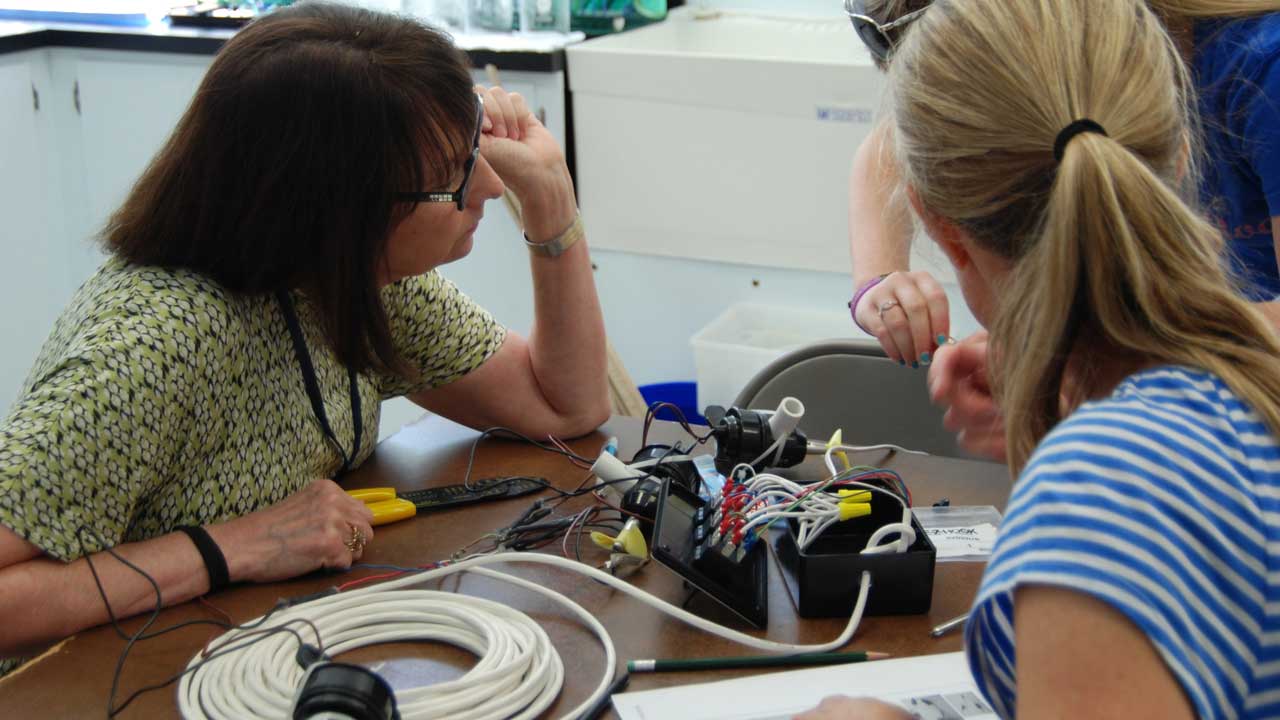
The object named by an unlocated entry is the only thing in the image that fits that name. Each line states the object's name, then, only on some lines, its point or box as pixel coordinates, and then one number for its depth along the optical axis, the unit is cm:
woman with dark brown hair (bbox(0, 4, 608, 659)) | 110
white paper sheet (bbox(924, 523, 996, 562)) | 123
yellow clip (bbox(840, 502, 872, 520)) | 118
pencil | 101
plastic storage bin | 283
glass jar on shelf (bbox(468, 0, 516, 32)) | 316
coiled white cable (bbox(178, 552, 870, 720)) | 95
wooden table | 100
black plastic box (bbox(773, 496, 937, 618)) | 109
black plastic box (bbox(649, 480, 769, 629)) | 108
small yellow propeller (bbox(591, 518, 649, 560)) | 119
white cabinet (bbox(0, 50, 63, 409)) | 322
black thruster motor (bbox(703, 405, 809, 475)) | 138
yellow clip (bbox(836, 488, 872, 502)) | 120
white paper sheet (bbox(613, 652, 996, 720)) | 95
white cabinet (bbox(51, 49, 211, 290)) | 327
